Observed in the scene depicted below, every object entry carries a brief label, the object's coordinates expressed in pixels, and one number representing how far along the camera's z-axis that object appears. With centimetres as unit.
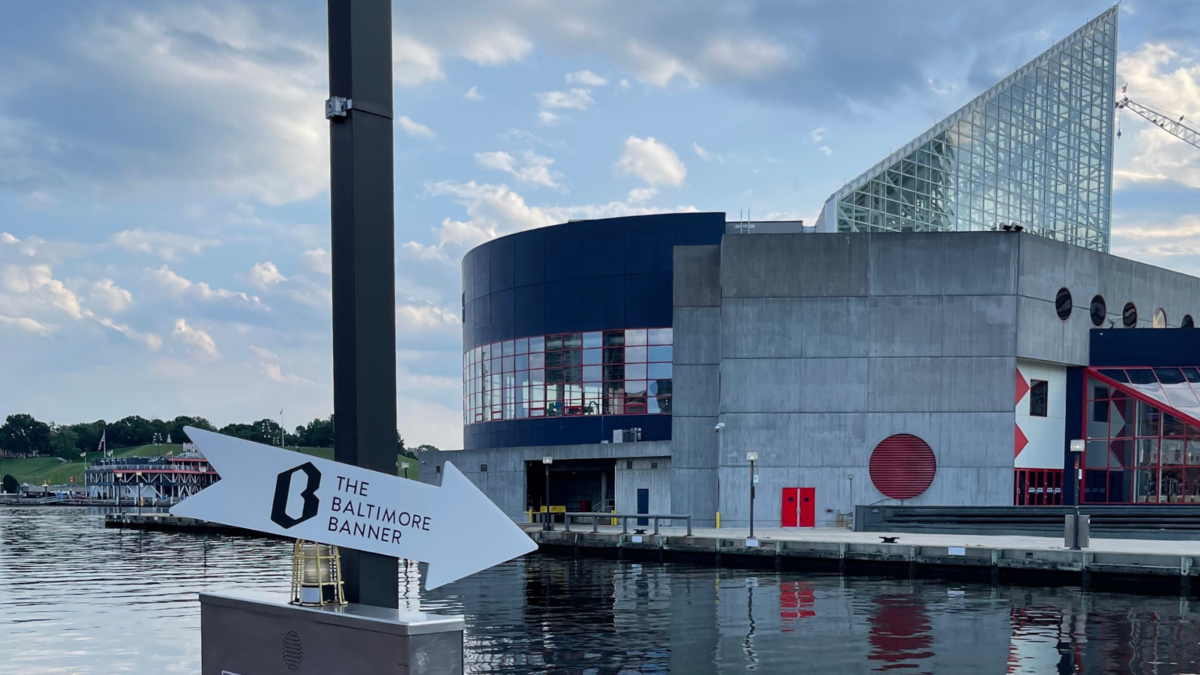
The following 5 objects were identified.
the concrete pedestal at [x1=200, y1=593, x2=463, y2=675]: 668
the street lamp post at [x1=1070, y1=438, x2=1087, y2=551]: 3694
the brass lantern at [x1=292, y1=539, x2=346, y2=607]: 732
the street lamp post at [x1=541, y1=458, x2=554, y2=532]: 5696
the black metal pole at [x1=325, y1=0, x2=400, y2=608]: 711
